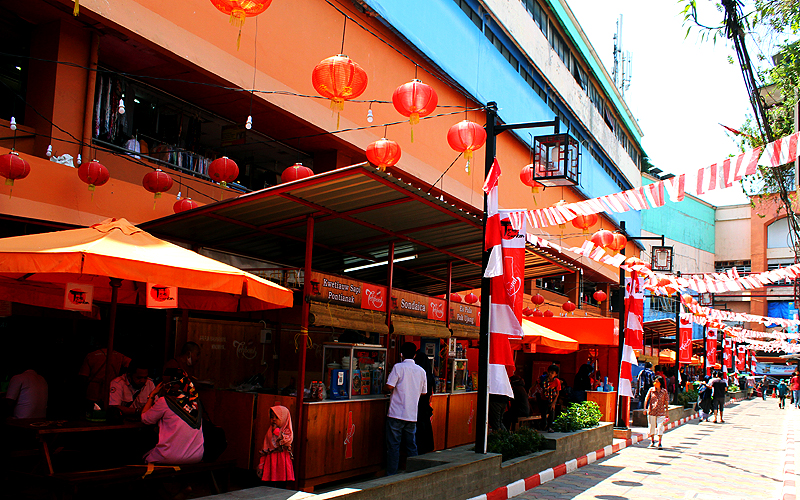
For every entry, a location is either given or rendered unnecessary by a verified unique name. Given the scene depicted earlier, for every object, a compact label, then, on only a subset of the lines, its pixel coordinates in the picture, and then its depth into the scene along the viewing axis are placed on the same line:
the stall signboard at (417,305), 11.53
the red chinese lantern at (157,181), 12.25
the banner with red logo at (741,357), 44.19
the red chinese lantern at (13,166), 10.14
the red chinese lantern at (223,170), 12.84
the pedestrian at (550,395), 14.70
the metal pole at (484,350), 9.05
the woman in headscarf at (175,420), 6.69
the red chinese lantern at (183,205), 12.74
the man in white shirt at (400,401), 9.45
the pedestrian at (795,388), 39.30
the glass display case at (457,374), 12.83
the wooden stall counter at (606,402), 19.06
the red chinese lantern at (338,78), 8.36
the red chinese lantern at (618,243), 15.59
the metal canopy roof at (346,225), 8.30
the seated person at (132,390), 8.37
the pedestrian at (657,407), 15.34
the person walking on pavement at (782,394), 40.16
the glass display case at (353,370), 9.39
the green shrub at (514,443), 9.80
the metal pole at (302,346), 8.28
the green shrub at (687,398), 26.39
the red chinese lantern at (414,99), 9.27
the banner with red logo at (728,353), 47.97
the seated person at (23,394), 8.66
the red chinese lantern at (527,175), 14.08
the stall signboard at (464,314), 13.83
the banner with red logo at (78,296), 8.11
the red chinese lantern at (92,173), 11.10
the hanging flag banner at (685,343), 27.48
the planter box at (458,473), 6.55
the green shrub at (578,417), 12.78
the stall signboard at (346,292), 9.41
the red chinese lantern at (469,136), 10.20
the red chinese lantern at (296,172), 12.79
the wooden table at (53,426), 6.66
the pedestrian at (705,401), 25.58
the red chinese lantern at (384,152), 11.23
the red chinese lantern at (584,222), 14.66
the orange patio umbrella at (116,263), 5.68
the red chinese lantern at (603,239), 15.48
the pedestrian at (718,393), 24.84
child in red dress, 7.67
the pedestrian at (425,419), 10.55
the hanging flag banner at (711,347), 32.31
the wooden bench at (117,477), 5.82
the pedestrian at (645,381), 23.84
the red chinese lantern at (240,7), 6.33
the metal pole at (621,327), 17.15
